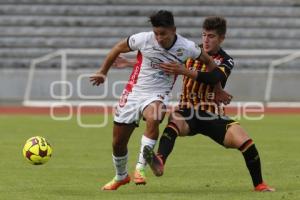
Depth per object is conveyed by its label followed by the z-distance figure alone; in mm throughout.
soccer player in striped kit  19328
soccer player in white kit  18844
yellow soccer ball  20266
